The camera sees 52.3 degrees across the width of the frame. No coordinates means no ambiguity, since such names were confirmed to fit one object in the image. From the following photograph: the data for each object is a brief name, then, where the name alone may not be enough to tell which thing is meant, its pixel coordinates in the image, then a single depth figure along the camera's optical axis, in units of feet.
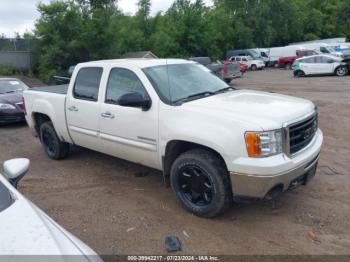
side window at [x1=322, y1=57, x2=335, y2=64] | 78.19
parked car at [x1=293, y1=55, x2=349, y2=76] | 77.15
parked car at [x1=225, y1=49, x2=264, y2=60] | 133.19
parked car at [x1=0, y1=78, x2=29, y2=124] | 32.45
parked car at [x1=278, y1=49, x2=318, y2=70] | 111.24
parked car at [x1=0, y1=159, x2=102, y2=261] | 6.78
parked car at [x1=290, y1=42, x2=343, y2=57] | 116.78
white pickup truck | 12.05
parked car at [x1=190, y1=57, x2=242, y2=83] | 60.38
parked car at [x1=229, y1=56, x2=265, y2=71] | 125.18
